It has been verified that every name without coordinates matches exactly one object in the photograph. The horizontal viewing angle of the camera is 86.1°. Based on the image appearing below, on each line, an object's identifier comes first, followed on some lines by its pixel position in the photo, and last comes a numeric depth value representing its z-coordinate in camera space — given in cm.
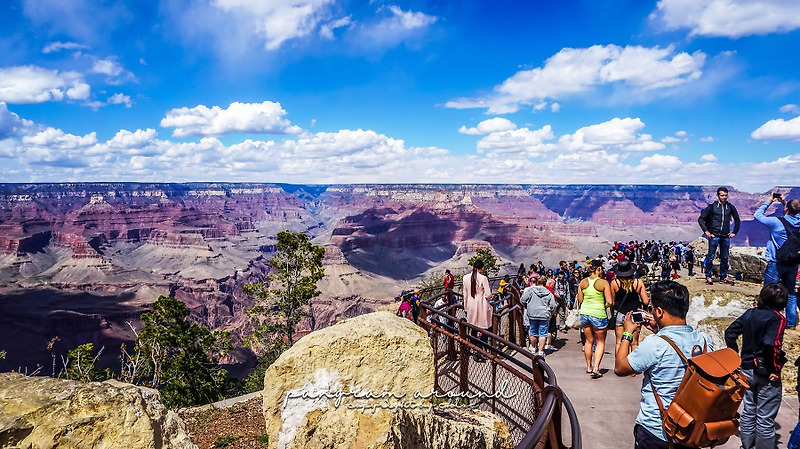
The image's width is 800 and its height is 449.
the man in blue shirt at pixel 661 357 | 318
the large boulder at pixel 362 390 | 356
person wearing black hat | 634
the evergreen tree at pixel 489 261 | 2923
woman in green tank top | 633
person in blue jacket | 648
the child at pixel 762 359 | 407
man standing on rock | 912
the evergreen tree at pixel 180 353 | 1942
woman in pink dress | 742
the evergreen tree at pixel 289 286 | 2250
